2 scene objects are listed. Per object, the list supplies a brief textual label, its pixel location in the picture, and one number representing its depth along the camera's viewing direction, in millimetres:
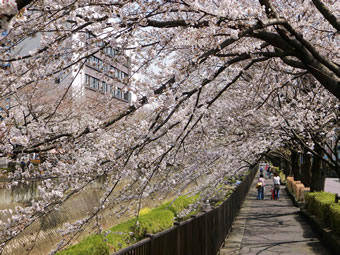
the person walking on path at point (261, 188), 24222
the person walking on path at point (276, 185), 24297
